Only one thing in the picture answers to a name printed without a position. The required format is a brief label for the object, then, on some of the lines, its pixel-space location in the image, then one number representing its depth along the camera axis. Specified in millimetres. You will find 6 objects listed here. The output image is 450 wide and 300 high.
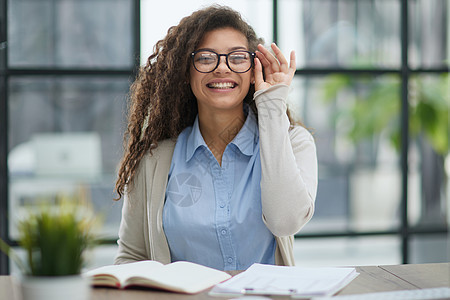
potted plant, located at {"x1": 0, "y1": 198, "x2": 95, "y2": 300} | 1636
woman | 2204
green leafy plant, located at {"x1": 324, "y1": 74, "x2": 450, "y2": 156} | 3103
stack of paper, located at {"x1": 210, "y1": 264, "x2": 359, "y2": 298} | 1869
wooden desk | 1884
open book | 1896
